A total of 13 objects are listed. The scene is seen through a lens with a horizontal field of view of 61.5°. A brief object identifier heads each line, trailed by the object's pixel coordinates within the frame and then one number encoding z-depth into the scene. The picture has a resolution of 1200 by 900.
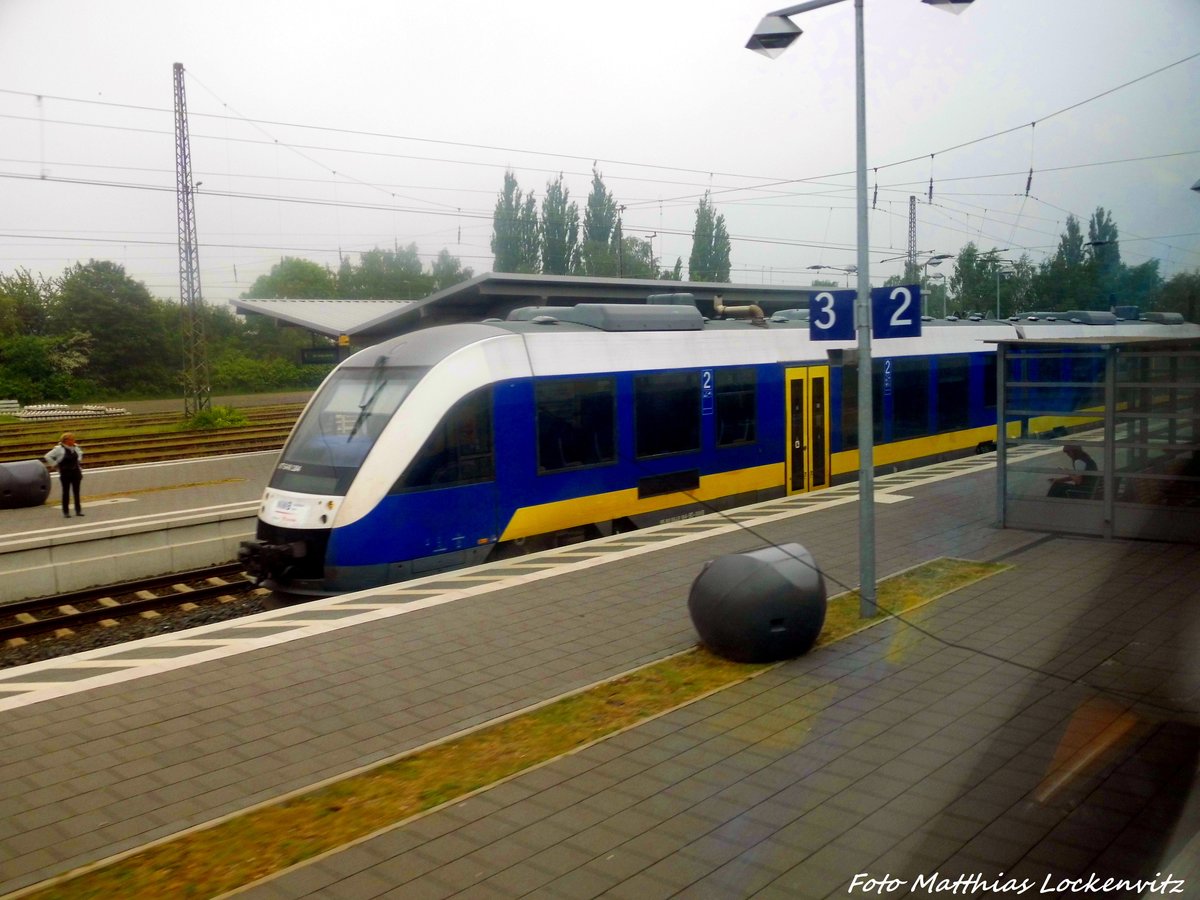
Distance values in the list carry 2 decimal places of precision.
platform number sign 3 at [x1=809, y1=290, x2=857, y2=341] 8.65
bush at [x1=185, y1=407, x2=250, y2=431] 27.17
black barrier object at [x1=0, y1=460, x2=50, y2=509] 17.38
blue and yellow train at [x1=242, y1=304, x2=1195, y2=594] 9.84
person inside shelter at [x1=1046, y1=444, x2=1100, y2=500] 11.09
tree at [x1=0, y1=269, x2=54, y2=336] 37.22
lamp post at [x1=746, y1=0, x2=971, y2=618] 8.12
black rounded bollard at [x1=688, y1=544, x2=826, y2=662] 6.96
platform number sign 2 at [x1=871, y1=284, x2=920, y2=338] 8.33
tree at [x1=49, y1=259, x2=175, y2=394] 36.69
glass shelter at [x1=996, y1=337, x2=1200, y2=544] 10.27
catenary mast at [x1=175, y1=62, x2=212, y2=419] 21.81
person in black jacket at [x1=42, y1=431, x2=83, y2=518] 15.90
